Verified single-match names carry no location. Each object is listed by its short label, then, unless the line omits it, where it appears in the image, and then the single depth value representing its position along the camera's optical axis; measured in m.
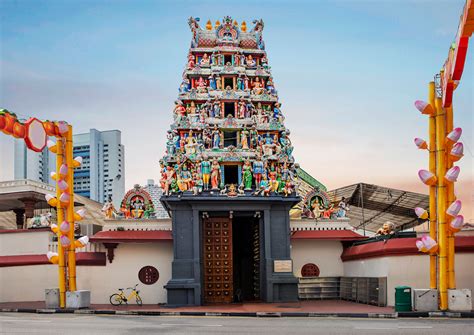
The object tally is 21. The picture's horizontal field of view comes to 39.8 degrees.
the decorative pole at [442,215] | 22.30
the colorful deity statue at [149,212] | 31.14
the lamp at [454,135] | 22.03
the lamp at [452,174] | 21.97
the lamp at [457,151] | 22.25
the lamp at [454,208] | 21.78
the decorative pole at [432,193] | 22.86
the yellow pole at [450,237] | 22.39
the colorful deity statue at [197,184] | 29.58
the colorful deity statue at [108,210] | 30.84
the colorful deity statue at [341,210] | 32.69
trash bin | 22.66
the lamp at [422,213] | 23.12
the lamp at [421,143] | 22.91
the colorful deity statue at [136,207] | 31.11
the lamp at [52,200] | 26.97
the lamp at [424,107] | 22.84
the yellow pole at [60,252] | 26.75
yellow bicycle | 29.25
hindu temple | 29.34
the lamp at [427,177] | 22.44
